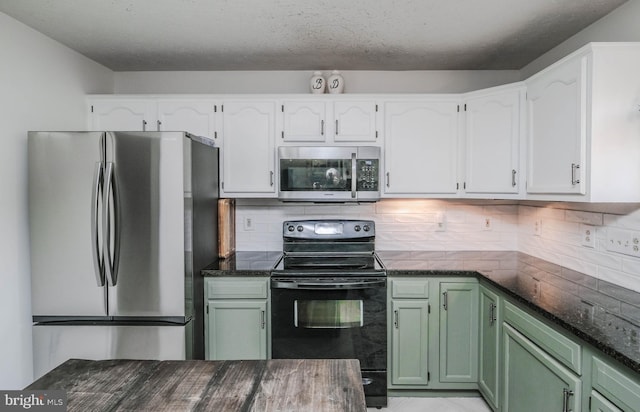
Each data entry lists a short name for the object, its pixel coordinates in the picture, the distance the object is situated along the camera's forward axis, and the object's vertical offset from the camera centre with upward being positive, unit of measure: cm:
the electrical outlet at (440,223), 313 -22
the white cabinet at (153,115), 279 +62
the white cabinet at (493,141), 244 +38
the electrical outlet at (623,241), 187 -24
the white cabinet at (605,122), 171 +34
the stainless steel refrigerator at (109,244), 216 -27
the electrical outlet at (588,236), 218 -24
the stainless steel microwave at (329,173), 269 +18
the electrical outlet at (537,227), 277 -24
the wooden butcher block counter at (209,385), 102 -57
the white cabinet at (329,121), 278 +57
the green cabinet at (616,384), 115 -63
